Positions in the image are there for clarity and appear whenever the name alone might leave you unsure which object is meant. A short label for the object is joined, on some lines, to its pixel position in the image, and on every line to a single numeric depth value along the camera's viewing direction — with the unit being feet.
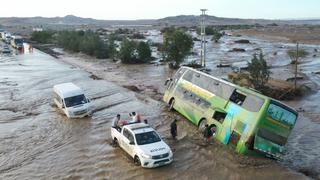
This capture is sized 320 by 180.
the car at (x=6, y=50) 160.54
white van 56.92
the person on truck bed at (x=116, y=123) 45.70
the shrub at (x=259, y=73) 75.86
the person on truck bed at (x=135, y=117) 47.20
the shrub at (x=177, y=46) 110.19
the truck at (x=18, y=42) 174.46
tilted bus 40.10
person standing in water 47.57
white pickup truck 37.86
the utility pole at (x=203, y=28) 104.54
